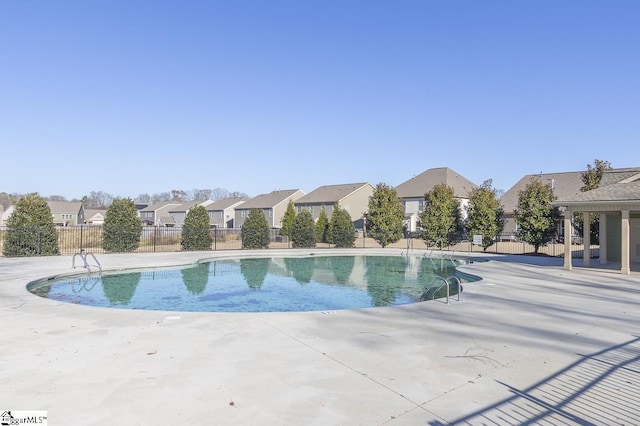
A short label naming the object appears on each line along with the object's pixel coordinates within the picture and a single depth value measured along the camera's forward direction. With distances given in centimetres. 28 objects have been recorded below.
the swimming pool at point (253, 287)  1042
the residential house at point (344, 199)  4397
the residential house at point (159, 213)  6950
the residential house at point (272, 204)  4841
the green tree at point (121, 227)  2147
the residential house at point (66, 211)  6590
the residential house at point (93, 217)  7638
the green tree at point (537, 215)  2148
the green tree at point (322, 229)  3238
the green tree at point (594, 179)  2180
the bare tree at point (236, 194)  11863
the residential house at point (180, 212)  6500
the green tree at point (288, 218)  3536
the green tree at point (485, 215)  2406
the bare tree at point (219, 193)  11781
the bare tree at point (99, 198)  11606
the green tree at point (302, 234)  2794
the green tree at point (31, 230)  1820
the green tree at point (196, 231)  2406
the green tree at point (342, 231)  2891
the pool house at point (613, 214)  1353
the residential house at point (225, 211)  5772
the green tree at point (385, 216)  2778
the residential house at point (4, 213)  6401
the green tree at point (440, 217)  2616
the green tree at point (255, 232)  2606
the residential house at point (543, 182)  3581
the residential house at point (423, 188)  3947
